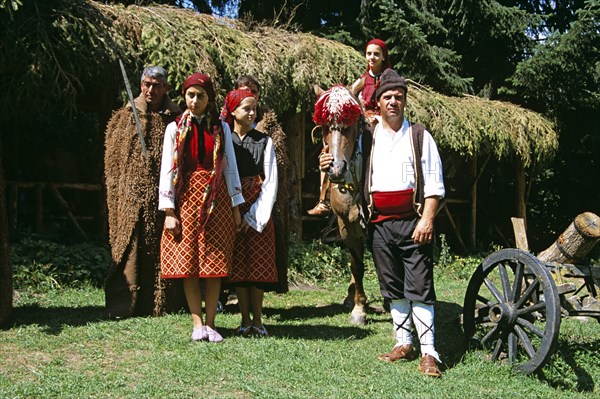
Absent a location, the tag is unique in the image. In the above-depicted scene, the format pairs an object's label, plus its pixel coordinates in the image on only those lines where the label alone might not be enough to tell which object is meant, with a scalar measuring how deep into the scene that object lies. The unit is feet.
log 16.75
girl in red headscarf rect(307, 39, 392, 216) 18.90
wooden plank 18.20
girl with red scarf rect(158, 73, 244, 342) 15.56
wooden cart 13.71
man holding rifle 18.48
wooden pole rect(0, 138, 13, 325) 17.33
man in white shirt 14.44
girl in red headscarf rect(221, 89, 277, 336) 16.85
